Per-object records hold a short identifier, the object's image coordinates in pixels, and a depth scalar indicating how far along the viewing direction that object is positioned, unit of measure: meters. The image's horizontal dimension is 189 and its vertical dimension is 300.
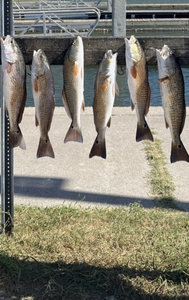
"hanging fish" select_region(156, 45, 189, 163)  3.04
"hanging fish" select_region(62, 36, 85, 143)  3.11
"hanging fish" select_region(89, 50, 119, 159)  3.09
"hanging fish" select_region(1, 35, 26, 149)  3.12
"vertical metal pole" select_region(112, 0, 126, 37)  5.94
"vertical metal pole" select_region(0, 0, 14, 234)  4.24
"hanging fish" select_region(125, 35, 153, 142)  3.06
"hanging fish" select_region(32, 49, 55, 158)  3.13
